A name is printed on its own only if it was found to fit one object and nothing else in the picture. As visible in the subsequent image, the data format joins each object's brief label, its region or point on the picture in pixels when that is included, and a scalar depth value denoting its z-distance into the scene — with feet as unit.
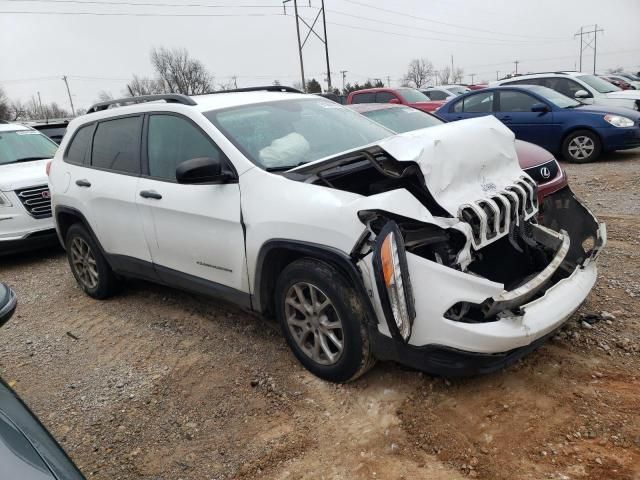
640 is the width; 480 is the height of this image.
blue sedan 30.22
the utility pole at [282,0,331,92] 108.22
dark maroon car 15.58
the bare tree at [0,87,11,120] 193.77
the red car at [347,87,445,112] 43.96
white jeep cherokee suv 8.68
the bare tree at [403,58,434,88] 253.06
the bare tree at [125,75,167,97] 190.17
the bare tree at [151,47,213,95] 199.21
